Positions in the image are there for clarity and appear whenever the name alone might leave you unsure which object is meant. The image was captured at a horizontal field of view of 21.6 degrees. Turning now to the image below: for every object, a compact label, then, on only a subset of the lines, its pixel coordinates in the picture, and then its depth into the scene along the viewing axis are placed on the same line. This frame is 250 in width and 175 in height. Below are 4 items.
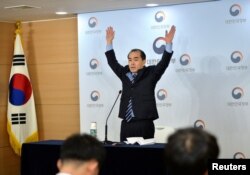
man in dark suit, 8.50
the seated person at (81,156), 3.10
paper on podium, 6.75
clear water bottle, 7.27
